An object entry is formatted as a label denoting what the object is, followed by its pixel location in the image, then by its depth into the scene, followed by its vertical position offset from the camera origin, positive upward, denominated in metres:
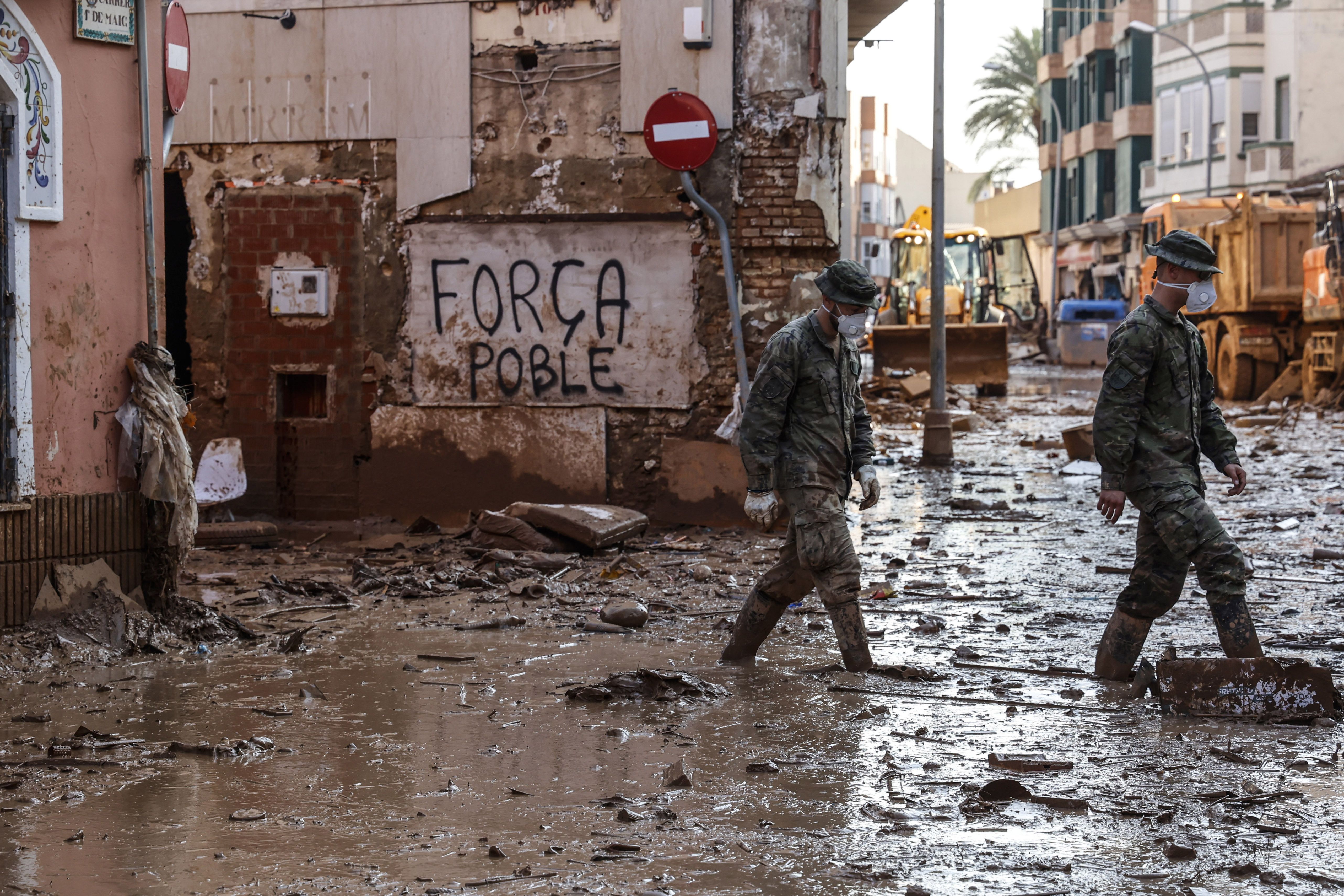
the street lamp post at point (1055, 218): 46.78 +4.71
